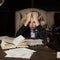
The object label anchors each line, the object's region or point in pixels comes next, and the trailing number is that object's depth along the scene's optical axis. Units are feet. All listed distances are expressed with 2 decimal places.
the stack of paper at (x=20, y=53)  5.39
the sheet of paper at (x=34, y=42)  7.00
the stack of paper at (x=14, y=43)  6.41
